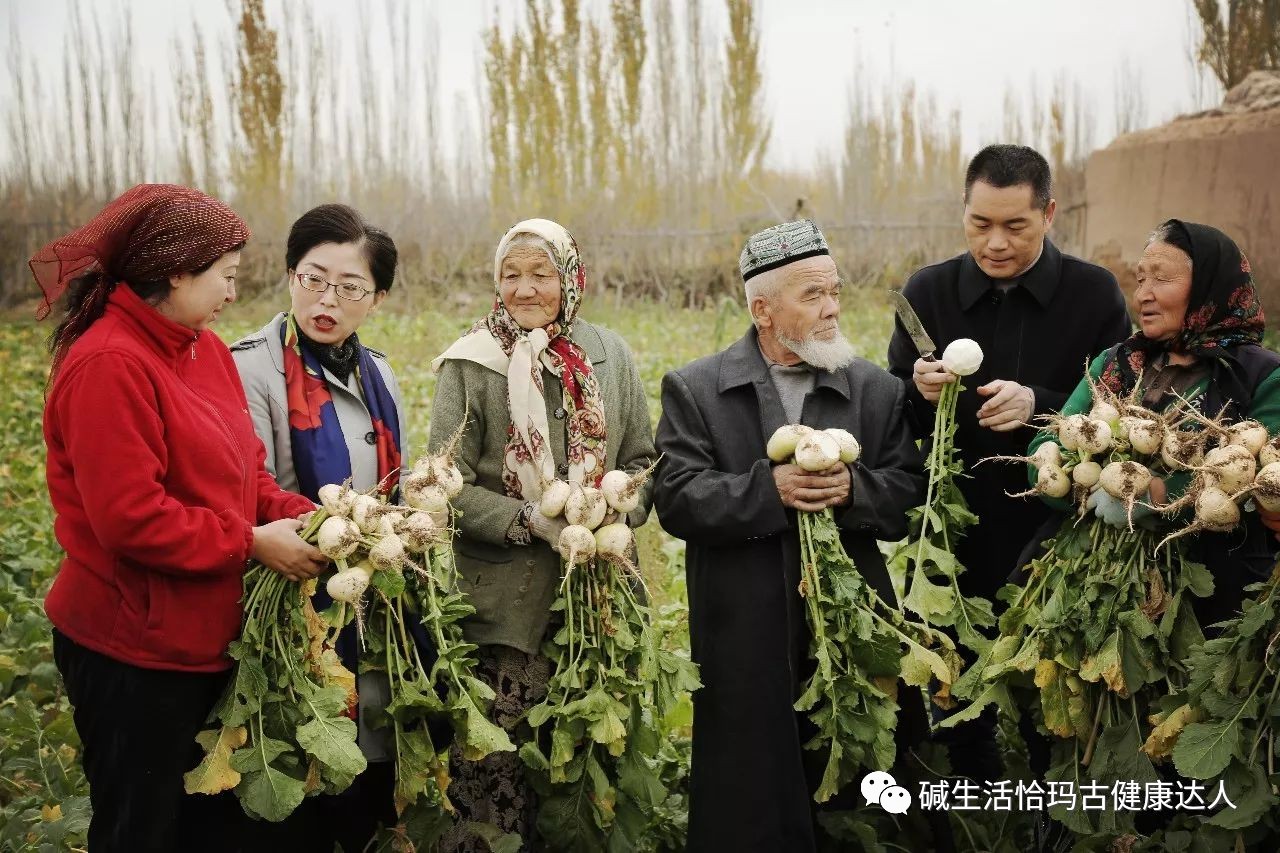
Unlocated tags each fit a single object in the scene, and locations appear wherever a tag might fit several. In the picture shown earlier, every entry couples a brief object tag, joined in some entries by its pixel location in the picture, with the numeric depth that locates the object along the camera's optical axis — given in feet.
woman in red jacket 7.80
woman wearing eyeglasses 9.90
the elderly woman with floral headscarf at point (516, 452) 9.74
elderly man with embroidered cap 9.71
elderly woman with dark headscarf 8.95
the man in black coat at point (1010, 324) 10.82
